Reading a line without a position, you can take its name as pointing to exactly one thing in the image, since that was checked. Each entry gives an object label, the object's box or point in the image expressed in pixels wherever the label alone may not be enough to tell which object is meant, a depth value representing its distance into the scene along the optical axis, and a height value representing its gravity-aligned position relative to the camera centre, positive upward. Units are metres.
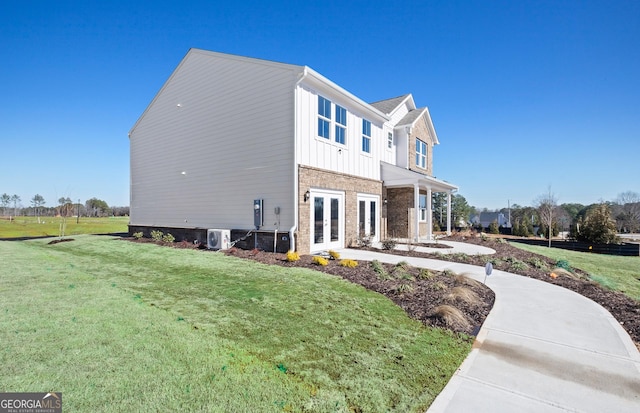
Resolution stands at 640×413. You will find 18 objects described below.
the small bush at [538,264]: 9.48 -1.58
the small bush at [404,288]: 5.91 -1.50
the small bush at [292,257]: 9.16 -1.33
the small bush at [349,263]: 8.29 -1.39
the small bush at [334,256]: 9.63 -1.35
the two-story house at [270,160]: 10.75 +2.54
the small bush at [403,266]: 8.01 -1.41
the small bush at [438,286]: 6.11 -1.51
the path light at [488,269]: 6.40 -1.16
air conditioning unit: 11.62 -0.99
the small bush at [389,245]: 12.19 -1.22
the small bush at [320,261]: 8.56 -1.36
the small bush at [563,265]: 9.68 -1.61
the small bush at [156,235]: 14.63 -1.11
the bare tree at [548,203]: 24.95 +1.46
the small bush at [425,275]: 7.07 -1.46
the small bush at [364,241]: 12.95 -1.17
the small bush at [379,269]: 7.18 -1.43
